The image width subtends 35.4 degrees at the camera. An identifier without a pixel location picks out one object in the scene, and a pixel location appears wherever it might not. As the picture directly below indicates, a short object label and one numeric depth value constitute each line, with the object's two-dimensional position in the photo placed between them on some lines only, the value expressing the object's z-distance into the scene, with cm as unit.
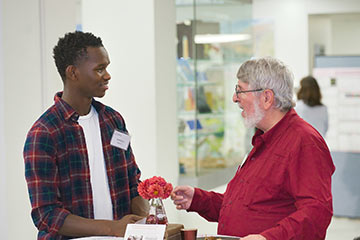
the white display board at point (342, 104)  752
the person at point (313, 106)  739
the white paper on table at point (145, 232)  206
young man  227
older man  220
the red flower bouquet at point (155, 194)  220
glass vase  222
